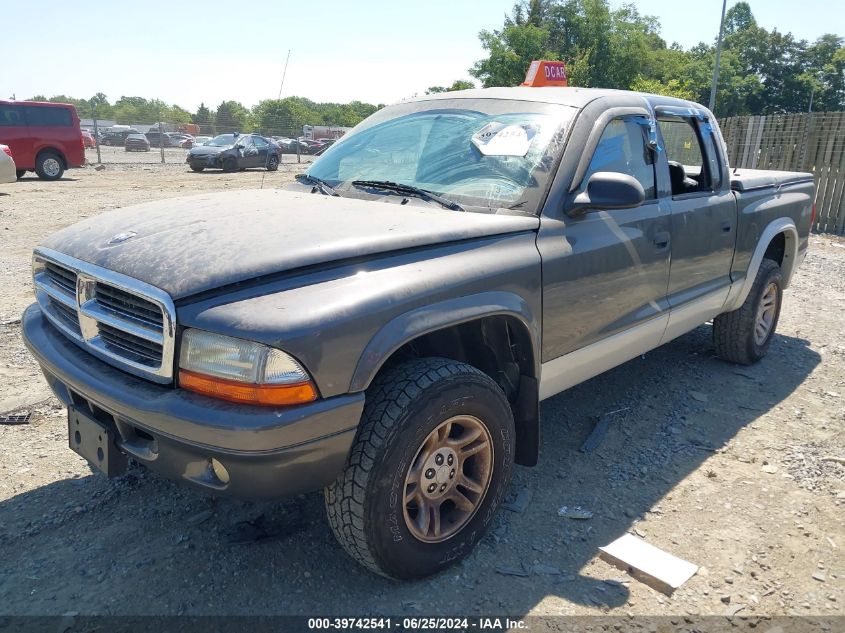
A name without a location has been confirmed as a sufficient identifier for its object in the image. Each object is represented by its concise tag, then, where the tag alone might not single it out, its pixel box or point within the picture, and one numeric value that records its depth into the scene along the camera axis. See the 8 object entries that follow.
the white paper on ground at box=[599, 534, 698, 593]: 2.58
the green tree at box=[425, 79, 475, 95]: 33.54
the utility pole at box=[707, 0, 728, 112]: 26.02
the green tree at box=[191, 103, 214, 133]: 64.69
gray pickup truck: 2.03
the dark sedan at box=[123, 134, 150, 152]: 37.38
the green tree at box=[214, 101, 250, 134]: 35.31
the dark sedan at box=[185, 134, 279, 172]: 21.25
